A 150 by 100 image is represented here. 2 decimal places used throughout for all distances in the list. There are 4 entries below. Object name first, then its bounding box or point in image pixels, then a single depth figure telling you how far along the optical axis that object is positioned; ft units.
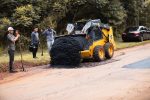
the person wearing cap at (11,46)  63.98
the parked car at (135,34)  127.24
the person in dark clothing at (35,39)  79.92
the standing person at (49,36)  83.61
